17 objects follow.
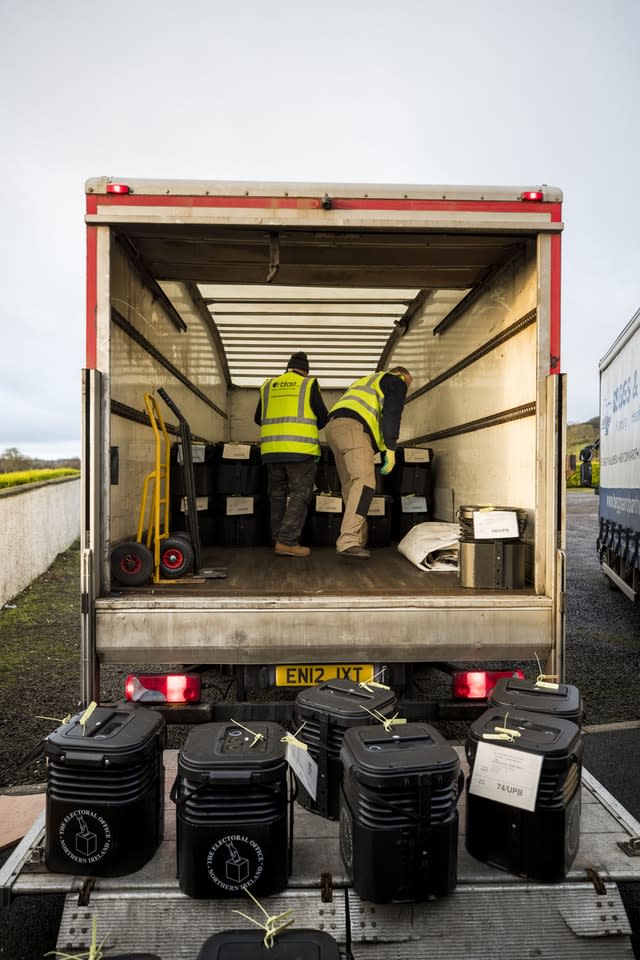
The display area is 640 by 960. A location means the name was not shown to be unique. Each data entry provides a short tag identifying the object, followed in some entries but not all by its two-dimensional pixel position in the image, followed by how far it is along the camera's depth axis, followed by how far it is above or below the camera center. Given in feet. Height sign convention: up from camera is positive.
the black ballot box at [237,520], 19.95 -1.23
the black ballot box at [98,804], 7.69 -3.59
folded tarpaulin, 14.61 -1.50
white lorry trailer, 22.21 +0.66
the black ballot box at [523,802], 7.57 -3.57
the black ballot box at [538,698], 8.80 -2.83
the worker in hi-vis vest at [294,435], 17.01 +1.04
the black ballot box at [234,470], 20.25 +0.21
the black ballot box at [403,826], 7.21 -3.58
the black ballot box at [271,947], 6.11 -4.12
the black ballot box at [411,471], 20.56 +0.20
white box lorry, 7.22 -1.02
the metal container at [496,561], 11.53 -1.35
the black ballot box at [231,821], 7.32 -3.61
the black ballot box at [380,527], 19.34 -1.36
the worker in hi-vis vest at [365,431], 16.70 +1.13
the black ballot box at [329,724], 8.84 -3.11
